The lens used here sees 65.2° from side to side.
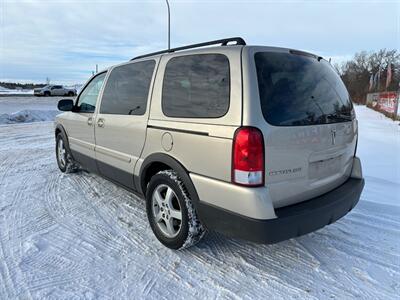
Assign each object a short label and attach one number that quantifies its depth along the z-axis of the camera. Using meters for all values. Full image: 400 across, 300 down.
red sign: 18.20
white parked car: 40.12
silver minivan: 2.31
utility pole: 16.61
